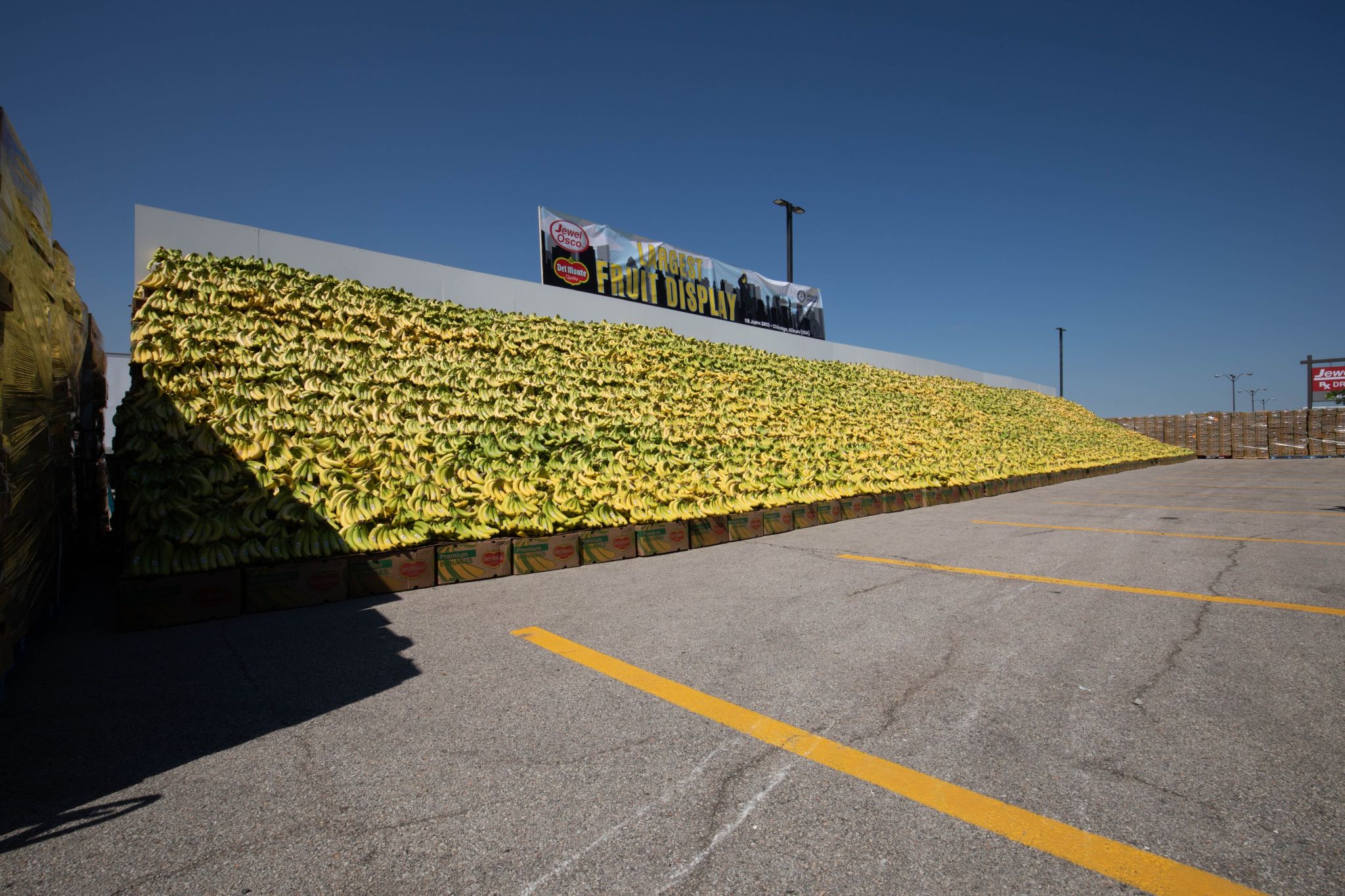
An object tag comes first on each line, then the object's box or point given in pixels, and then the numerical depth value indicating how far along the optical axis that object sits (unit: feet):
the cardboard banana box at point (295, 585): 16.34
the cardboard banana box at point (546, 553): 20.62
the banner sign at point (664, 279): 45.98
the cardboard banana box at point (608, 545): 22.02
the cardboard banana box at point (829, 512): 30.73
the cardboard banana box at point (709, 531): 25.04
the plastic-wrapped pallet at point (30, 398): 11.49
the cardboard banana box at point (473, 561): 19.21
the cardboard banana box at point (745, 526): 26.53
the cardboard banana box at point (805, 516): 29.32
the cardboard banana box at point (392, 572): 17.81
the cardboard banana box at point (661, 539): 23.30
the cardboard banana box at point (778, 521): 27.84
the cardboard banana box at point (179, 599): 14.92
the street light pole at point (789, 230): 70.59
